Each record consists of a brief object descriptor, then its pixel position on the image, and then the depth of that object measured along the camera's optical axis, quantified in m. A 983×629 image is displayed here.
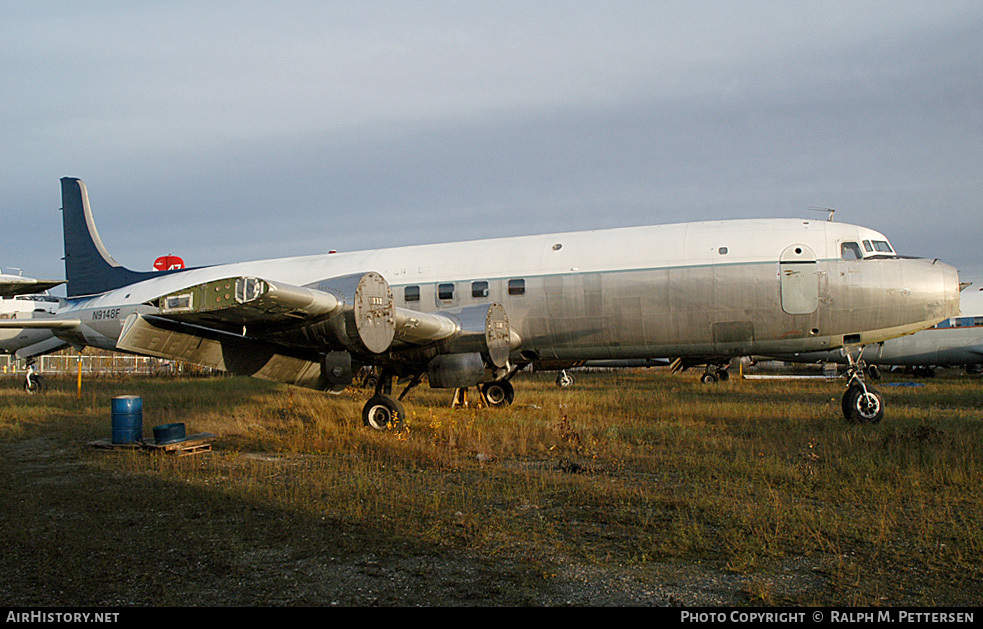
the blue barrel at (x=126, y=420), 11.36
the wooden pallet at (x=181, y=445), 10.78
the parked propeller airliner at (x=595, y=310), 11.36
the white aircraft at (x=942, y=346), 31.47
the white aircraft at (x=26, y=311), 21.08
